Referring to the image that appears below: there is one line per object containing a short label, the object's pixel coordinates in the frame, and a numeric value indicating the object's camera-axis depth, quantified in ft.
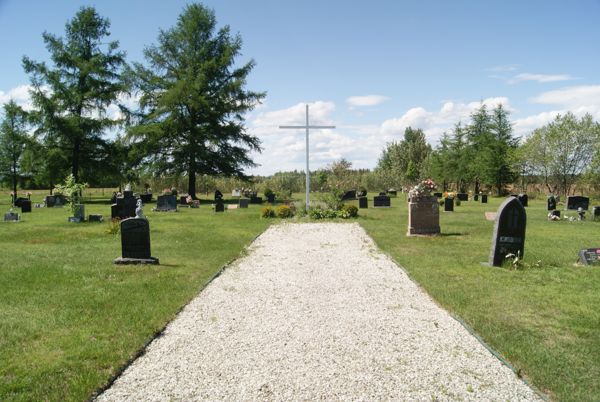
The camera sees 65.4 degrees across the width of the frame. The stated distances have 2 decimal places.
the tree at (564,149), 138.92
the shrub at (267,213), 76.33
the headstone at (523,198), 93.01
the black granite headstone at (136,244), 35.29
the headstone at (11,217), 70.44
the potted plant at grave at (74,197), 66.95
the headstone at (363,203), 97.04
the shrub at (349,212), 74.59
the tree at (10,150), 144.77
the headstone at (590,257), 34.76
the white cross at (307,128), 81.83
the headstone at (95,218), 69.67
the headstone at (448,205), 89.66
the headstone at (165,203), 93.40
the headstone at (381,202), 102.41
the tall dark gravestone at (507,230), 34.76
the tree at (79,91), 130.41
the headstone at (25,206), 90.02
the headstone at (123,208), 65.68
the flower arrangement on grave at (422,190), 53.93
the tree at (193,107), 133.59
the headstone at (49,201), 107.24
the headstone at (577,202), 88.74
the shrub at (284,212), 76.18
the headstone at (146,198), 117.39
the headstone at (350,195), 127.34
